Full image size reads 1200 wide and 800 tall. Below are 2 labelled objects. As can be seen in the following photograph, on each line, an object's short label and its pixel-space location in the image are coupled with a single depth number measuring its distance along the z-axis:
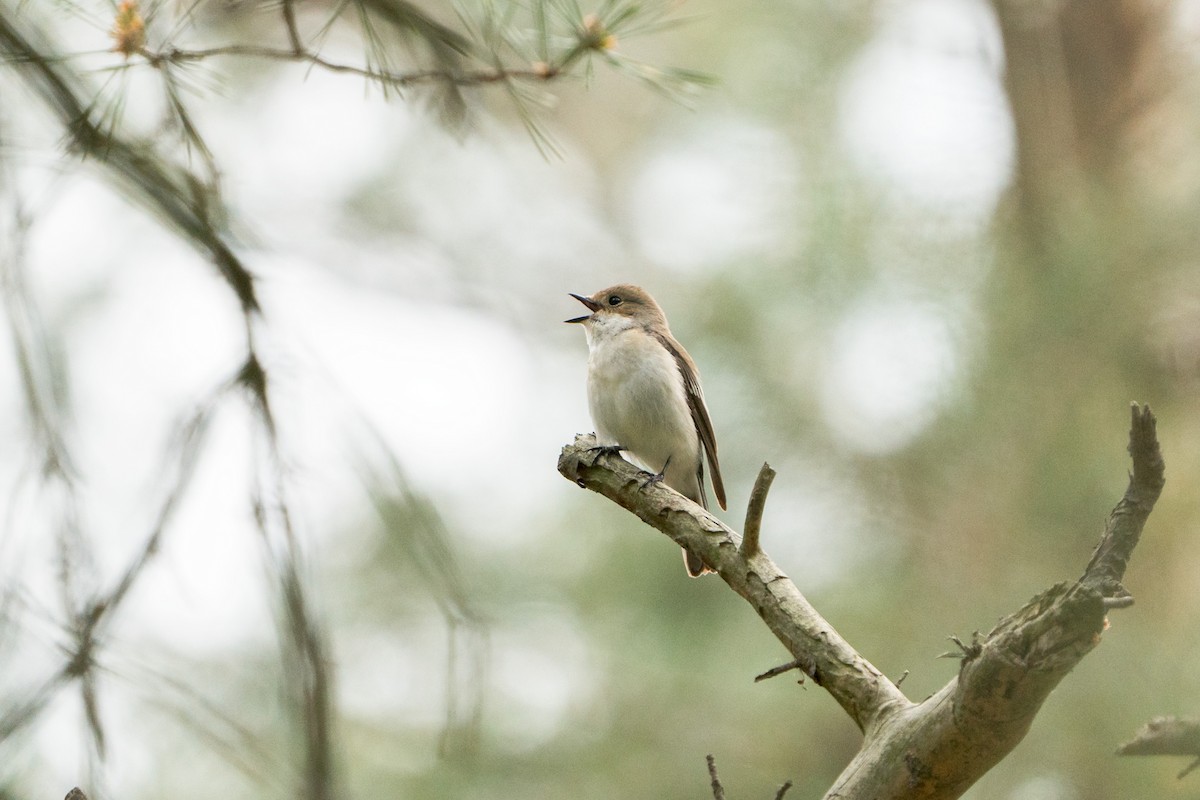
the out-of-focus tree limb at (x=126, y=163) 5.34
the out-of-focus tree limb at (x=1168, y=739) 4.02
